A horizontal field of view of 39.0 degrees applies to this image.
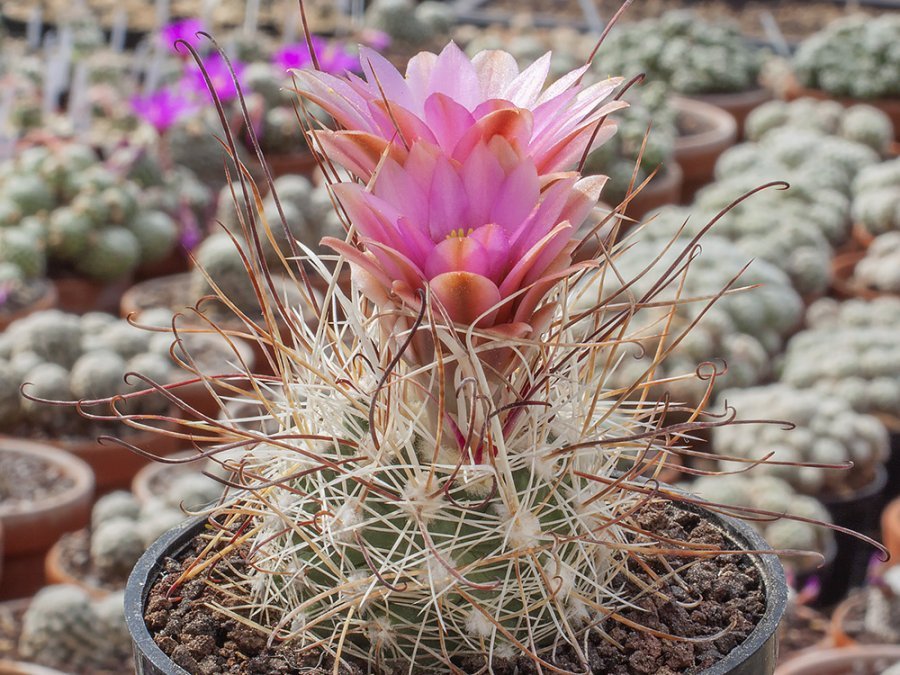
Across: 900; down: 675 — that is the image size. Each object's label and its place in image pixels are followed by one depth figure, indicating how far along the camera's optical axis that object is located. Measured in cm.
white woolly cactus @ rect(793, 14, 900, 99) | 563
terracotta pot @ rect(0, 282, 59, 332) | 340
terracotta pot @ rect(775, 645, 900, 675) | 217
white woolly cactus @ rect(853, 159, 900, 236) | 437
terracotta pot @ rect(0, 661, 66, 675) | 204
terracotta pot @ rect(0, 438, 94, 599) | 266
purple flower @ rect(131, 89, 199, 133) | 425
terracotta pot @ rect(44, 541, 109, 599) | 261
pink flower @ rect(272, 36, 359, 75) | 461
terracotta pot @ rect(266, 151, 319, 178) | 462
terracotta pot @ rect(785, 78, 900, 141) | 567
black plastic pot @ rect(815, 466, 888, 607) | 296
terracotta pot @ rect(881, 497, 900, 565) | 269
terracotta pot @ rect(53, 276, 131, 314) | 384
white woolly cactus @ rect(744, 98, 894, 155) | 521
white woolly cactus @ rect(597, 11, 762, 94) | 588
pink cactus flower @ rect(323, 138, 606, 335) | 93
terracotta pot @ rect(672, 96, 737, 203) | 502
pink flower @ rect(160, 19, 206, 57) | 450
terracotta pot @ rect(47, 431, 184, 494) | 295
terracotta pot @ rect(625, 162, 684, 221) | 436
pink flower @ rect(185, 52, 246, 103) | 434
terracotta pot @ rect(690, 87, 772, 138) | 580
